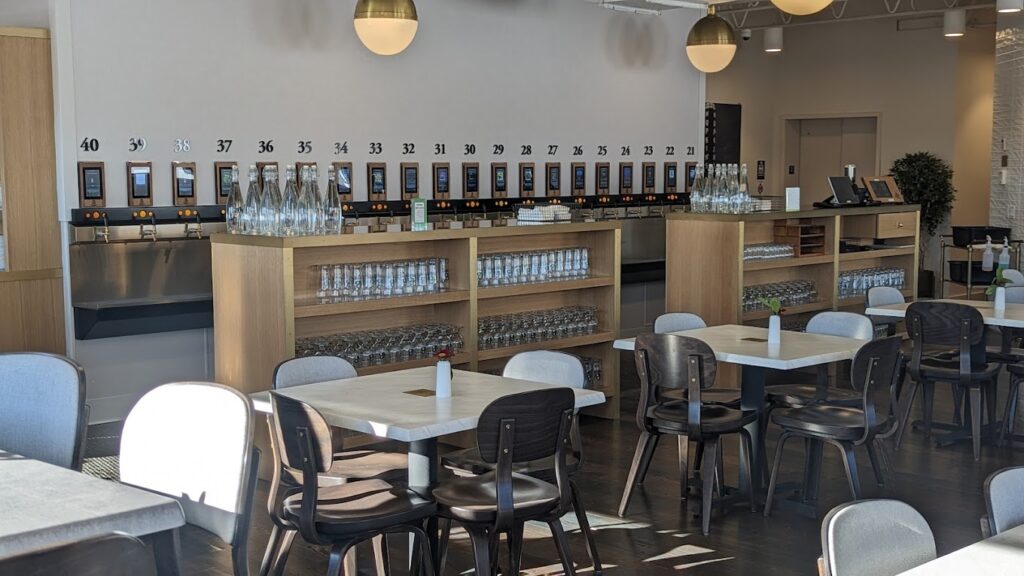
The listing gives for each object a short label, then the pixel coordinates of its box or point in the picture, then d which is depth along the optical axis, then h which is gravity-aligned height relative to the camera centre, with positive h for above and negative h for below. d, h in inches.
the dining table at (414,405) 150.8 -30.0
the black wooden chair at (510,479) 146.2 -37.7
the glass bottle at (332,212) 243.8 -4.3
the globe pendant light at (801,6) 270.1 +43.0
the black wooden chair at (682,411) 201.2 -40.7
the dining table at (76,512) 97.7 -28.4
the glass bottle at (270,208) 238.2 -3.4
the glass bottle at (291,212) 239.1 -4.2
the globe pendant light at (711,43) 330.0 +42.0
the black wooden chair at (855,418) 200.2 -41.0
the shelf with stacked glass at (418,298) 233.6 -23.7
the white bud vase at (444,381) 168.4 -27.7
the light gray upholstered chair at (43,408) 139.6 -26.3
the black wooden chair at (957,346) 252.7 -35.4
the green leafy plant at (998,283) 291.0 -24.7
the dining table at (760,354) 206.4 -29.9
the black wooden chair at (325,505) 143.4 -40.6
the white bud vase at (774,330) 223.5 -27.4
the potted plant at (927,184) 584.7 +2.3
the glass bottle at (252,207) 239.9 -3.1
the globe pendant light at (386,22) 264.4 +39.0
